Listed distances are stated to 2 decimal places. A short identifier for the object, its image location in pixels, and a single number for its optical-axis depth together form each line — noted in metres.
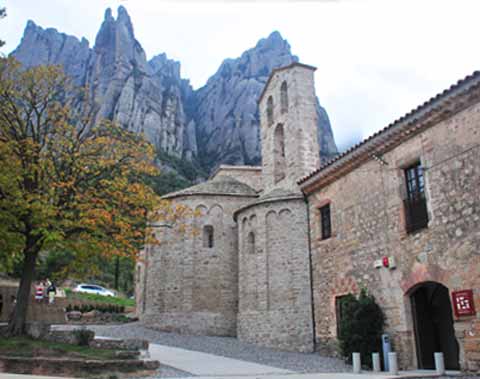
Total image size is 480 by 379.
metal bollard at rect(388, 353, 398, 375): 10.75
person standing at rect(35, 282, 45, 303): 20.19
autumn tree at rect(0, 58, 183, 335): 12.45
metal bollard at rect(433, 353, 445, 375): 10.32
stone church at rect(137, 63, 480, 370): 10.93
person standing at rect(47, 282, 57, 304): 23.02
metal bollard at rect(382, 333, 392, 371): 12.03
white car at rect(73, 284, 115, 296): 36.44
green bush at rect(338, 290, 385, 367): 12.62
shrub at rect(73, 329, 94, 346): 12.21
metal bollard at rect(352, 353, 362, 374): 11.60
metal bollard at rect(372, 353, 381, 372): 11.84
